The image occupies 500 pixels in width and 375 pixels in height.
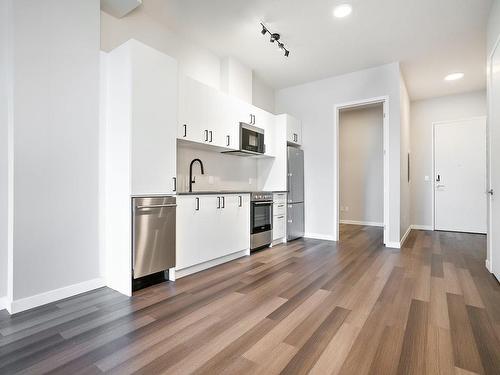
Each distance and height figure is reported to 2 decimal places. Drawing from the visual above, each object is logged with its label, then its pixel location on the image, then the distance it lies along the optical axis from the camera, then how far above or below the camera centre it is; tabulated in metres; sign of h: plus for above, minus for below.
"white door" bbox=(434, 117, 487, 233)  5.35 +0.30
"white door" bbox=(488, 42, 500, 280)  2.63 +0.28
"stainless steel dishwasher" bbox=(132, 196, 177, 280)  2.36 -0.43
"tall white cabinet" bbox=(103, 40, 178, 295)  2.35 +0.48
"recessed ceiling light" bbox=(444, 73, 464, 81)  4.63 +2.05
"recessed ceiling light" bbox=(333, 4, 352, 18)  2.83 +1.99
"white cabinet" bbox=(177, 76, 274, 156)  2.96 +0.96
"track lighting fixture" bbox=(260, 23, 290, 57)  3.18 +1.96
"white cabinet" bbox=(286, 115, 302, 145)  4.60 +1.08
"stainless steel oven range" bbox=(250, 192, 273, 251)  3.75 -0.46
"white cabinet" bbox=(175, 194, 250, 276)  2.76 -0.45
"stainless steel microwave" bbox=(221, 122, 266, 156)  3.79 +0.74
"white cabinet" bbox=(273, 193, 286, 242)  4.24 -0.44
